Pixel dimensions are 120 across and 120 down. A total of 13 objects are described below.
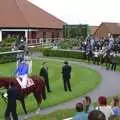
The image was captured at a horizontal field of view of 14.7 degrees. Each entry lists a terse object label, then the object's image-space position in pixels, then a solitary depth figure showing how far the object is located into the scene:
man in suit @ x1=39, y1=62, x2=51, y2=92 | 22.72
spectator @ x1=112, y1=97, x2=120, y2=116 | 10.97
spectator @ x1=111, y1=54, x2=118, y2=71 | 33.59
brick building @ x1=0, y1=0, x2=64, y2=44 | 59.31
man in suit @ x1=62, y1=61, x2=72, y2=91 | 23.40
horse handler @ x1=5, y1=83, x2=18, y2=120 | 15.05
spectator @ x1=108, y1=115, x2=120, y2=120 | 8.85
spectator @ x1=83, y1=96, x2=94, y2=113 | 11.98
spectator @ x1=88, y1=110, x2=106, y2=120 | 7.91
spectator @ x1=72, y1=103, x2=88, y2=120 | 9.50
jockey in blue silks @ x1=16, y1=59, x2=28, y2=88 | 17.58
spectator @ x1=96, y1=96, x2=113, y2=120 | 10.74
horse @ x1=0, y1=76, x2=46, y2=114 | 17.14
